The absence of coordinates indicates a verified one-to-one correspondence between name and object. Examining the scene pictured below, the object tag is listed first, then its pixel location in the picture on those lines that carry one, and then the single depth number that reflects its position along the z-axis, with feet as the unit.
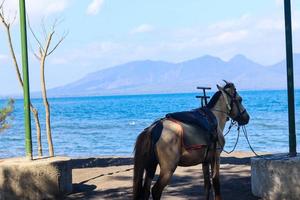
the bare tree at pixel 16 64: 46.75
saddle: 26.15
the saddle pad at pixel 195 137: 26.00
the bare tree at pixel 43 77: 47.47
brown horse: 25.17
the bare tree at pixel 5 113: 49.01
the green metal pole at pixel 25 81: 34.27
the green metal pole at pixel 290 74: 31.19
